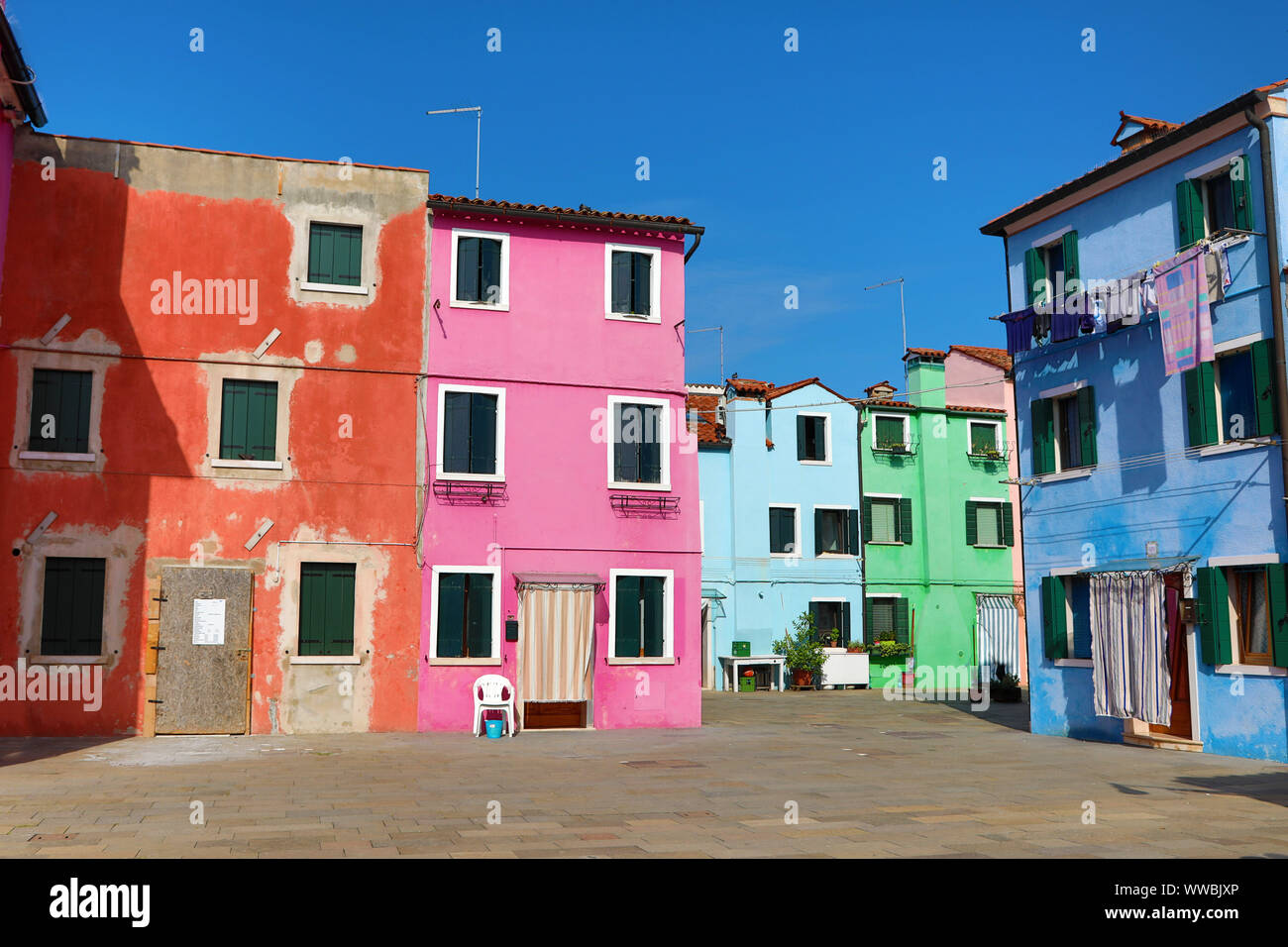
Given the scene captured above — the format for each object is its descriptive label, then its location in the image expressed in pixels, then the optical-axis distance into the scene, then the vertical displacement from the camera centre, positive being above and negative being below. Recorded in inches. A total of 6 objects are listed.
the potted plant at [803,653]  1382.9 -64.6
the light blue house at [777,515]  1413.6 +107.8
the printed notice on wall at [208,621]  749.3 -11.4
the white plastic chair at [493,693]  781.9 -63.1
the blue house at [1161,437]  658.8 +104.7
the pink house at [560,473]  812.0 +95.9
